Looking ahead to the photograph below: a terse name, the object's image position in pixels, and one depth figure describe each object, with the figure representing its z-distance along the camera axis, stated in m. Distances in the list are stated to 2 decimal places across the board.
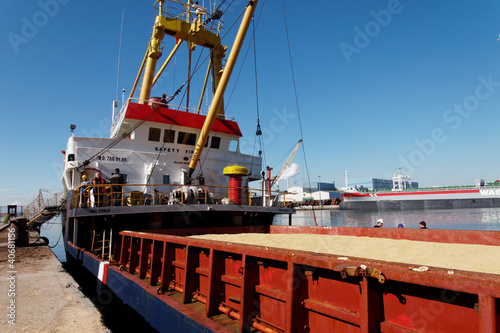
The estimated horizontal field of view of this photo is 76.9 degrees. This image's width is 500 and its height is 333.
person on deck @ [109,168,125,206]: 10.70
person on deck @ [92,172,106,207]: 10.39
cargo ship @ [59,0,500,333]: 2.45
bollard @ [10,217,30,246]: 13.88
